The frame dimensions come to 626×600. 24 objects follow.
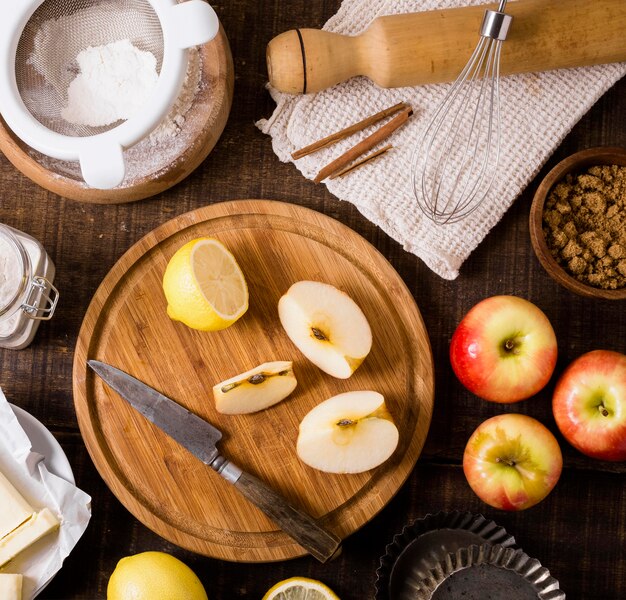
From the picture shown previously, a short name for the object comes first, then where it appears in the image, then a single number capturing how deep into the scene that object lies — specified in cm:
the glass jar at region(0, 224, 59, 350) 93
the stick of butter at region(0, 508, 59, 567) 94
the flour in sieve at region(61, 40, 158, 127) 90
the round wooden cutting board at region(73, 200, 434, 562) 100
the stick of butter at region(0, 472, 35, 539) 95
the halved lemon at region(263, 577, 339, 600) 98
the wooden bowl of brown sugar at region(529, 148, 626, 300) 97
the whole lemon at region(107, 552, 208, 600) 91
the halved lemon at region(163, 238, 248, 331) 92
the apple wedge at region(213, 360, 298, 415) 97
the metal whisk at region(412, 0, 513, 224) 102
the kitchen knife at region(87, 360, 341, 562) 97
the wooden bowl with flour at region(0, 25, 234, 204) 95
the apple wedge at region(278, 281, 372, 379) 97
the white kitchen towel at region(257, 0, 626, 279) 102
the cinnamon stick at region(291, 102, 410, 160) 101
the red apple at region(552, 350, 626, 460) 95
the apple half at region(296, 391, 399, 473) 96
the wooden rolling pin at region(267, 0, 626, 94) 94
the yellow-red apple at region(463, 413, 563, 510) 96
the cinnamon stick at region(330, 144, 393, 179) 102
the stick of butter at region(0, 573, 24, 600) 92
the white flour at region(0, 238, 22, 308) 93
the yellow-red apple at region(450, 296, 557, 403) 96
